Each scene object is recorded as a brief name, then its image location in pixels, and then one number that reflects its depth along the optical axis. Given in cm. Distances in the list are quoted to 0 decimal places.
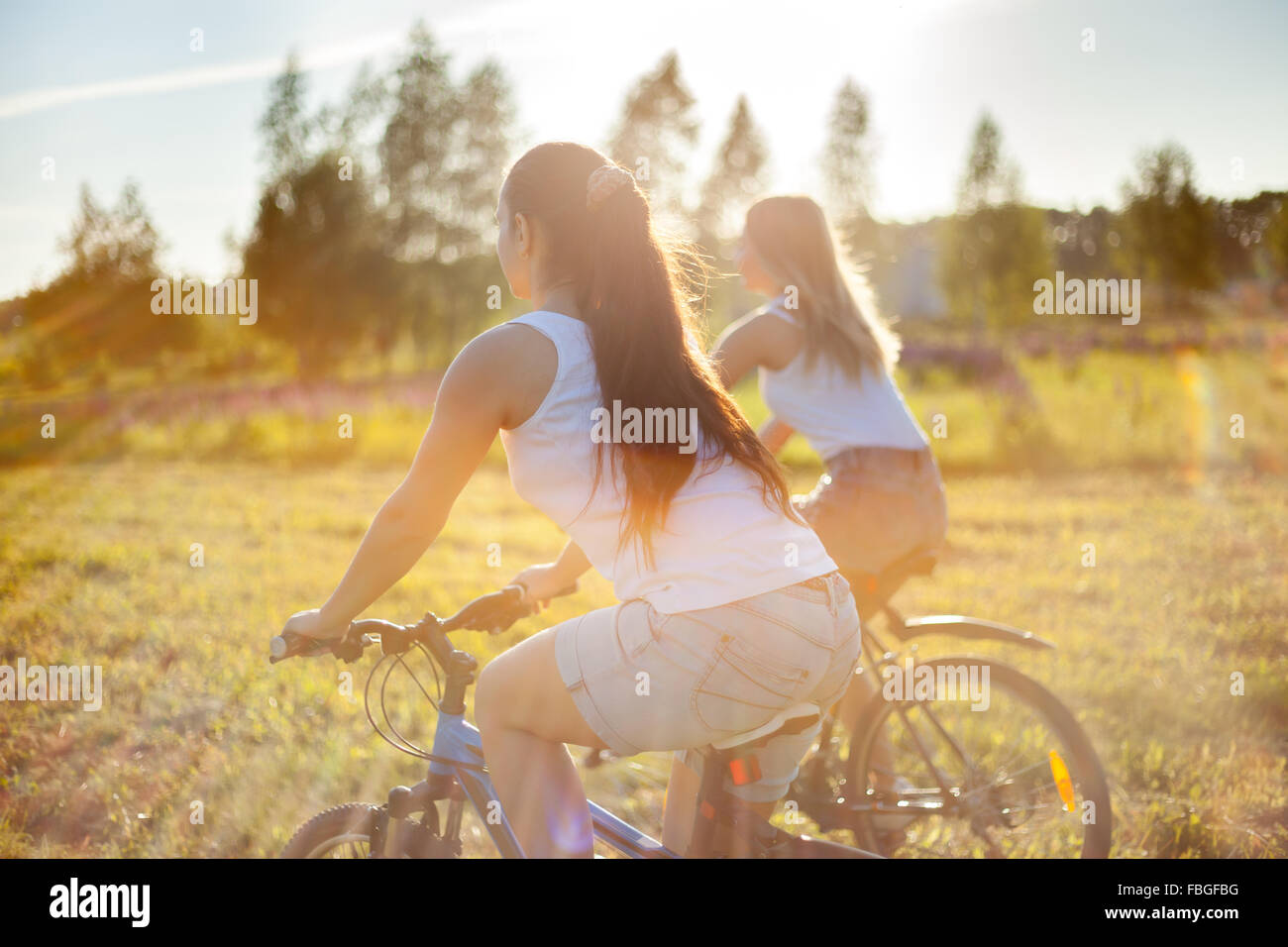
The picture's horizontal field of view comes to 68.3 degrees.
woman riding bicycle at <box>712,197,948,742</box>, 337
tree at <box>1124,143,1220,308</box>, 3312
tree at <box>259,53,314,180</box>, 2673
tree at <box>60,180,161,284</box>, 2461
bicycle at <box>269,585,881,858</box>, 221
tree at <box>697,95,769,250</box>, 3628
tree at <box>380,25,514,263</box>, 3216
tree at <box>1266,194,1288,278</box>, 3254
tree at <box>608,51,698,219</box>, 3127
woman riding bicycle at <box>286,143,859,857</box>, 197
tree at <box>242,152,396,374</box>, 2589
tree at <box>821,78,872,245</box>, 3790
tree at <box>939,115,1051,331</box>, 3331
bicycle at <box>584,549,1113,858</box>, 309
